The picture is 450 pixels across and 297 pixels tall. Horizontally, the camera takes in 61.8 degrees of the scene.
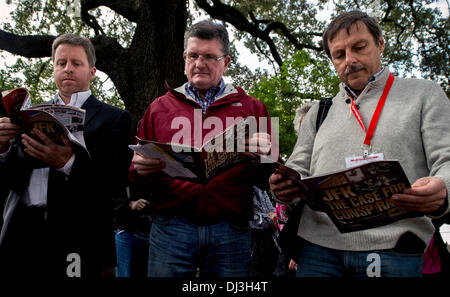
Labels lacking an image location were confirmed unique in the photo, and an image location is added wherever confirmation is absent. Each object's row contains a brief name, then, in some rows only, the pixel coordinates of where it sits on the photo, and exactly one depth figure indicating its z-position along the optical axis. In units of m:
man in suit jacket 1.94
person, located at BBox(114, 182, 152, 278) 3.60
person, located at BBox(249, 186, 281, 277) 3.57
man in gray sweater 1.57
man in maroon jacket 2.03
